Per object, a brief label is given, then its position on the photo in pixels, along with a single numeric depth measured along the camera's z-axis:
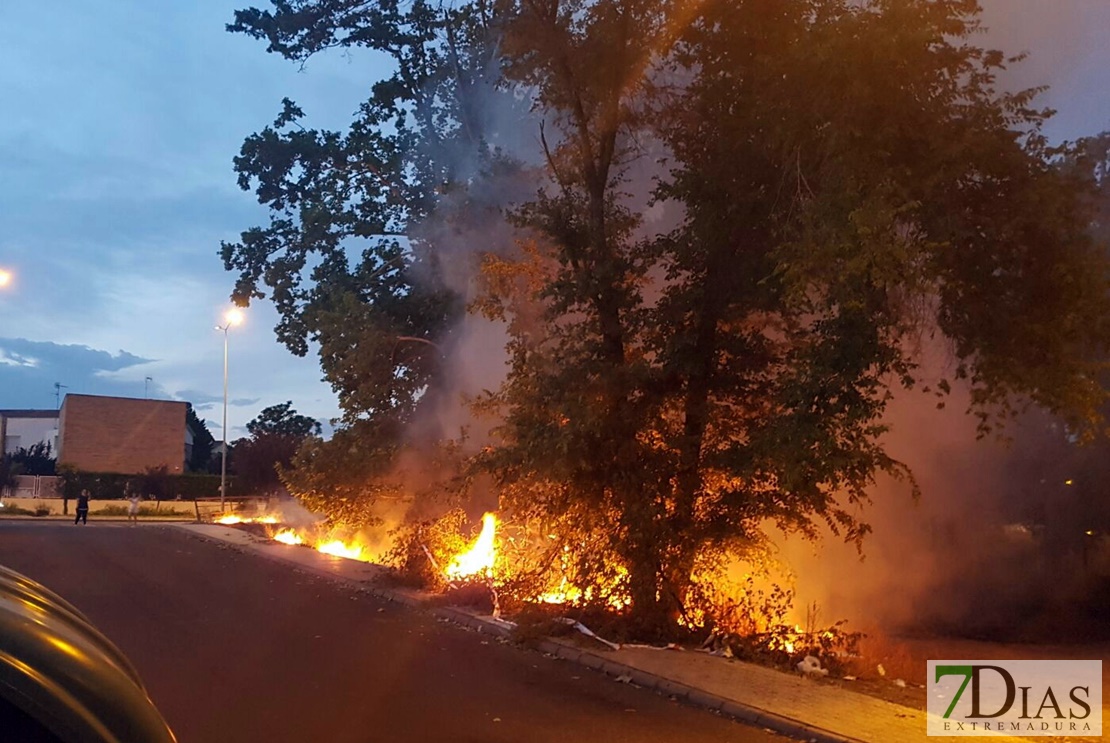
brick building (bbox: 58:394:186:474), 59.72
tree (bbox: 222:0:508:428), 22.12
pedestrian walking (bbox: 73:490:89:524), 35.16
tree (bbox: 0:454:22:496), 48.88
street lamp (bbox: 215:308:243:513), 43.03
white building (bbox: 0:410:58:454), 70.75
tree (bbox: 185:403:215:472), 77.47
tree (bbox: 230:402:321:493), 39.44
